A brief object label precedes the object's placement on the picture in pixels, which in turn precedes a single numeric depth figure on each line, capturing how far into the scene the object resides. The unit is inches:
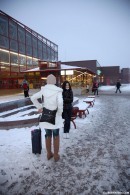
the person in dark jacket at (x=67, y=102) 241.4
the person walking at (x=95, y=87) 856.9
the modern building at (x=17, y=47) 1194.6
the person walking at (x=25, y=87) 620.1
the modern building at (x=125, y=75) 3159.5
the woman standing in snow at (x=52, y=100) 151.6
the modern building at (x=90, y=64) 2186.8
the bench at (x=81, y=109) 332.8
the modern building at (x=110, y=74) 2554.1
